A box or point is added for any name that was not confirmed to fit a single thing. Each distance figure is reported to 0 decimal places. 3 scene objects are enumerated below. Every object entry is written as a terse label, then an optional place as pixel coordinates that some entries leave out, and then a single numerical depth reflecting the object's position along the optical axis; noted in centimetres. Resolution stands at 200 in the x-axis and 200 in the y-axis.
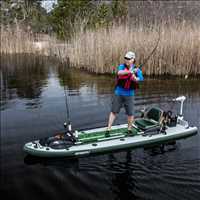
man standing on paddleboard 523
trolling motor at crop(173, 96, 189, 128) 605
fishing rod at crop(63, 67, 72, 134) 528
